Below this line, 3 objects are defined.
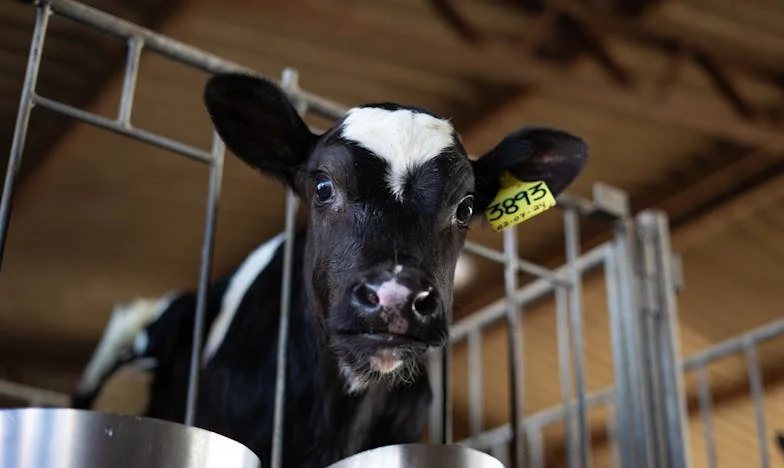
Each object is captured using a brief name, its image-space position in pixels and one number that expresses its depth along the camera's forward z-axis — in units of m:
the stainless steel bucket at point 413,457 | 1.64
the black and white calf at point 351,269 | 1.84
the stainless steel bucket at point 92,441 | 1.38
